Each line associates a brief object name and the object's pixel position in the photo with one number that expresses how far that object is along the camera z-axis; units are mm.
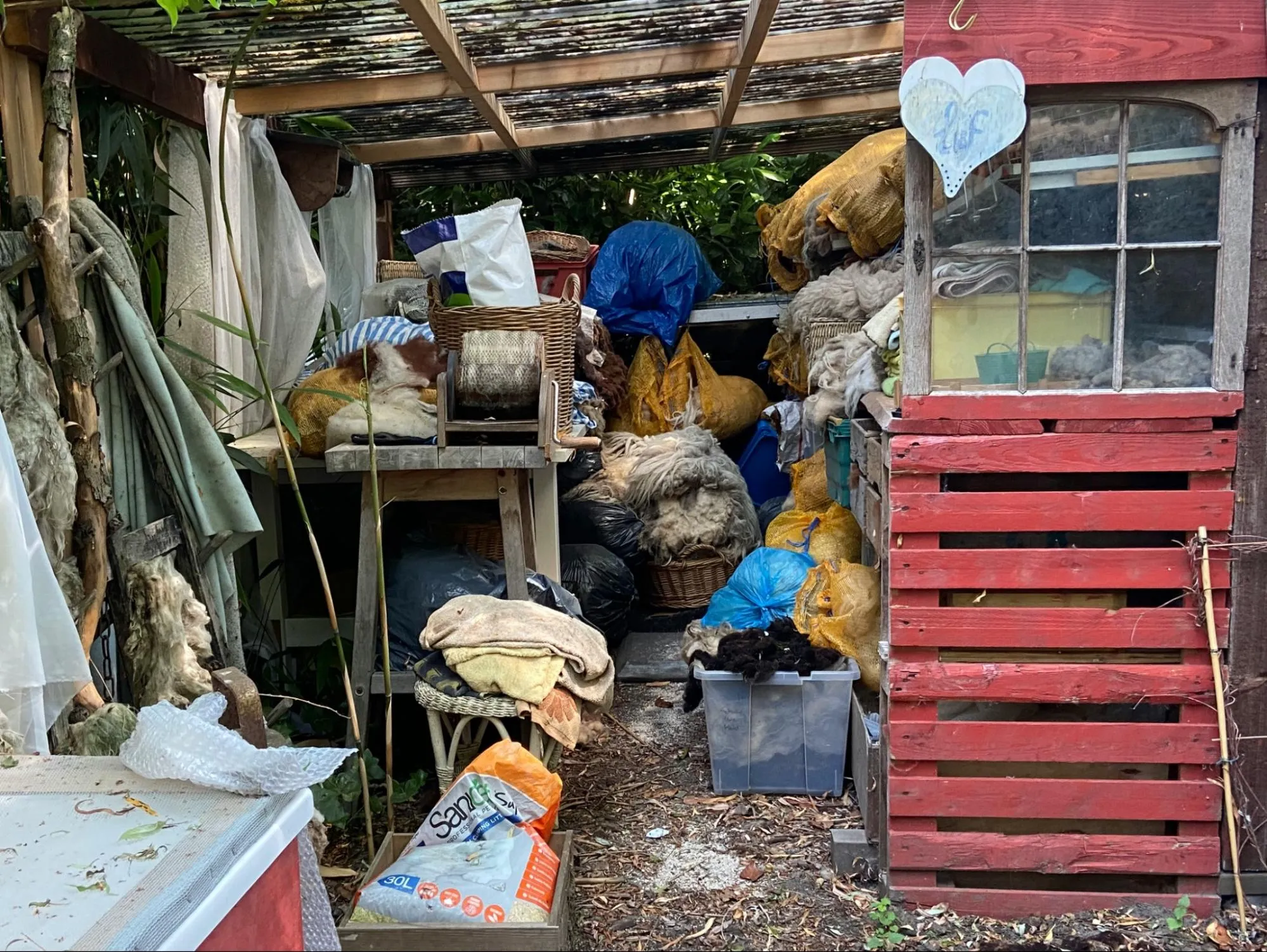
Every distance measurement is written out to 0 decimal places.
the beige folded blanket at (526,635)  3143
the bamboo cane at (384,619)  2941
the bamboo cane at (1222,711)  2711
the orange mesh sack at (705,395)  6535
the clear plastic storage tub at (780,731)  3576
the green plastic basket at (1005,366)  2744
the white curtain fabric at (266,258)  3736
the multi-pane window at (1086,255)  2623
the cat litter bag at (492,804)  2719
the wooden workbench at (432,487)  3590
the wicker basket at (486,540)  4211
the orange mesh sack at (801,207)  4637
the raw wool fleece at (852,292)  4531
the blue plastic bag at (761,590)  4133
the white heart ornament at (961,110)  2551
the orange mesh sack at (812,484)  4855
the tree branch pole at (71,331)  2416
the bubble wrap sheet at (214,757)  1580
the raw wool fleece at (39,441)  2289
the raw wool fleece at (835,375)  4027
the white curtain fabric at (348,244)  5352
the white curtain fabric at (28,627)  2021
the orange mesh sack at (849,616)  3744
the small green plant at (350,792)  3219
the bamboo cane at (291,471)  2539
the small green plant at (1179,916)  2801
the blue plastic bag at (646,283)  6465
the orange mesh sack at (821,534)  4391
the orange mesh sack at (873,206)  4223
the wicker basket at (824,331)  4668
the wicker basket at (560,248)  6062
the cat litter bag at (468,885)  2492
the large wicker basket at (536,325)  3789
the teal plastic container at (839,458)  4035
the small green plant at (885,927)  2811
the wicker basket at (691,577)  5648
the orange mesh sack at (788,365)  5484
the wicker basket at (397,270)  5730
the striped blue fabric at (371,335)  4449
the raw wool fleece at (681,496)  5590
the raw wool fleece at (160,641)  2648
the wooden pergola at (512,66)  3383
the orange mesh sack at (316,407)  3908
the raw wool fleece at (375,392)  3734
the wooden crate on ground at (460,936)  2436
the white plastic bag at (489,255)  4777
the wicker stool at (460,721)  3094
